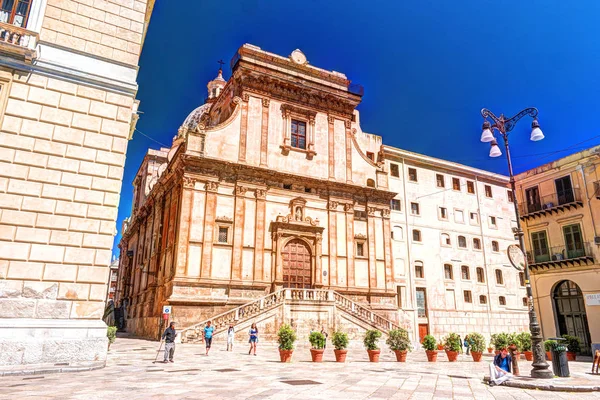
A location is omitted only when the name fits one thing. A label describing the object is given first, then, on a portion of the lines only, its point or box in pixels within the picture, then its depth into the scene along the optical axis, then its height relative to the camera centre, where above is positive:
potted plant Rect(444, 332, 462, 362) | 17.44 -1.15
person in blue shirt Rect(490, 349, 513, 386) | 10.17 -1.20
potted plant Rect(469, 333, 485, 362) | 17.84 -1.16
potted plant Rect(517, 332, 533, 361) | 17.84 -0.97
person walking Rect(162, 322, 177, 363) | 13.77 -0.87
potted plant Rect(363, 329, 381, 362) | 16.34 -1.00
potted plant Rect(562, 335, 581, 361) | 20.38 -1.28
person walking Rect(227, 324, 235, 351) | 18.98 -0.94
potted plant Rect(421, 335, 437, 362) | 17.14 -1.28
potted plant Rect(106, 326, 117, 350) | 14.00 -0.55
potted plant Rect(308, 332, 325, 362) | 15.30 -1.01
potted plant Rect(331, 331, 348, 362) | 15.66 -1.06
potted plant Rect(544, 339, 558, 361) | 11.50 -0.72
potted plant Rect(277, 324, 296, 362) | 15.04 -0.94
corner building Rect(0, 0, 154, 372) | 9.80 +3.63
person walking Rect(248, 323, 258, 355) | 17.78 -0.88
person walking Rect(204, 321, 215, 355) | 17.07 -0.75
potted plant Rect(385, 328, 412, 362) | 16.80 -0.97
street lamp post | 10.79 +5.04
